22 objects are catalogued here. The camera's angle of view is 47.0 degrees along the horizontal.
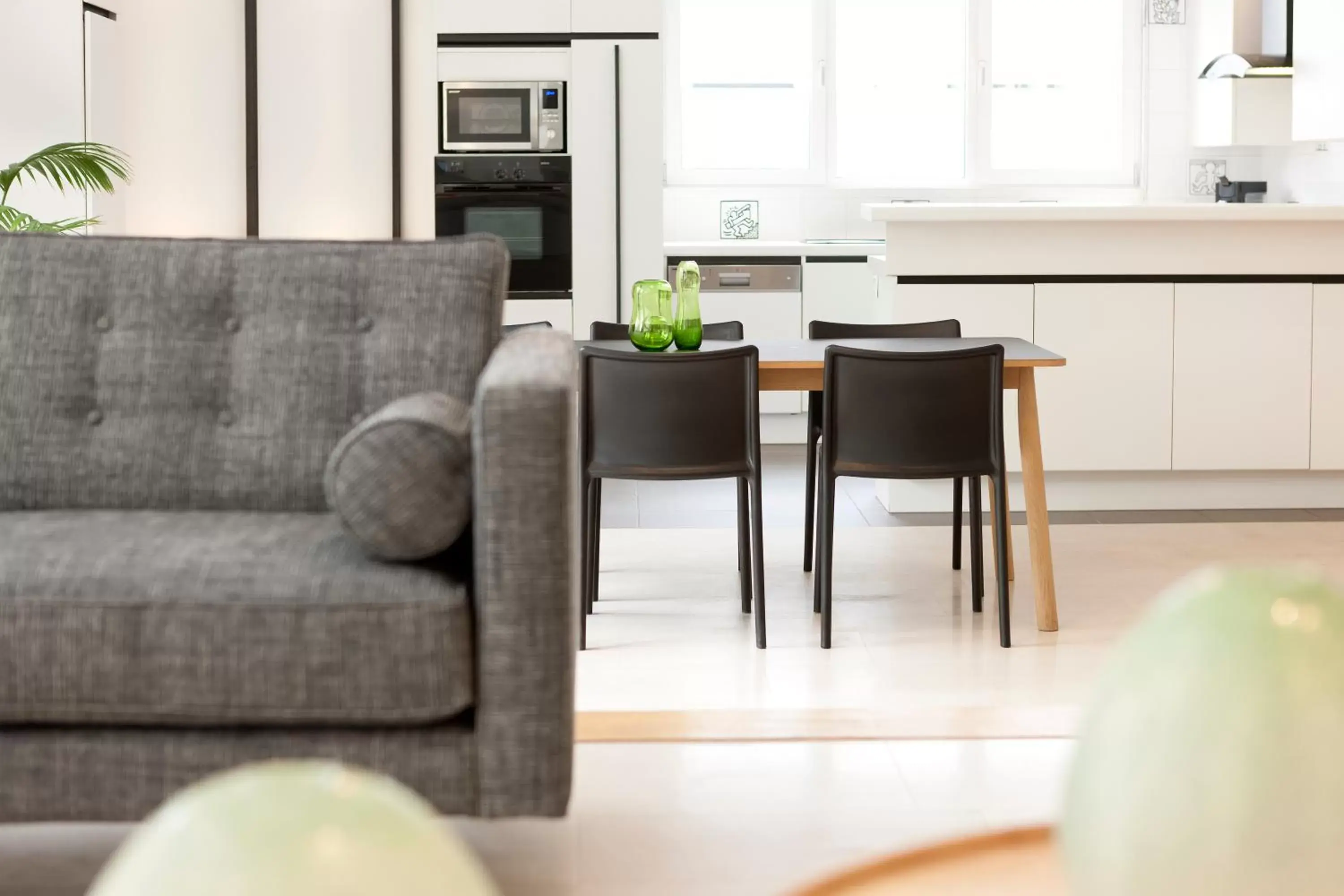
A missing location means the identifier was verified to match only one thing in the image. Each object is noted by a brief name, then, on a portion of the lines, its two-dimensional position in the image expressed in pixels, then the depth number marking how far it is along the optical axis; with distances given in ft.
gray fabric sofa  6.20
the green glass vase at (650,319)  12.52
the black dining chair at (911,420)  11.90
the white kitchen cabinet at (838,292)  23.12
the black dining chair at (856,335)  14.19
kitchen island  17.37
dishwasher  23.03
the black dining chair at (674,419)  11.80
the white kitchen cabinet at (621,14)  21.63
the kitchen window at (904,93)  25.35
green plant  13.29
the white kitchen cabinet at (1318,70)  19.35
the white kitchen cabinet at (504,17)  21.61
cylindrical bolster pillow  6.50
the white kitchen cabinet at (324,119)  21.62
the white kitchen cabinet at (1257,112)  22.72
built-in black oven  21.88
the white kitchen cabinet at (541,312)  22.04
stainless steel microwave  21.72
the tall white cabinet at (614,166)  21.71
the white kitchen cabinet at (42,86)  15.75
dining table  12.30
